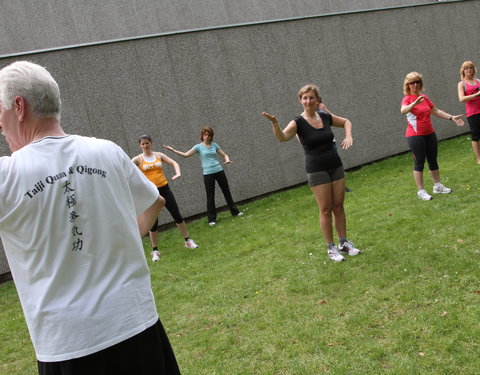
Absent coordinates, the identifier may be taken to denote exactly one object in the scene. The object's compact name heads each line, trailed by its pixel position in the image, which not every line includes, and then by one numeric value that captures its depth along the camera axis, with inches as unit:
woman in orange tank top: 312.2
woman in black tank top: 218.7
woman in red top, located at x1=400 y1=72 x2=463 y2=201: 295.9
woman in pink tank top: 337.4
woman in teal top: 406.6
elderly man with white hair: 67.2
